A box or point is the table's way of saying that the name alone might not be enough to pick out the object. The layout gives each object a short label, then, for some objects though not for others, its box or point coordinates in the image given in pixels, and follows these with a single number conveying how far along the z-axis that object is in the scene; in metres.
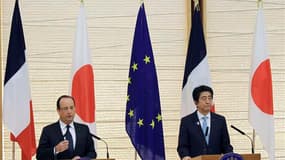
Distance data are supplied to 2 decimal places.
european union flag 14.60
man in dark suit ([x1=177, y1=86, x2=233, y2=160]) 12.68
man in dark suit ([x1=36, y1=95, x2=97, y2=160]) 12.43
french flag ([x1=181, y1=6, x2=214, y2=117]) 15.06
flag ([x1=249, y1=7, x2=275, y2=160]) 14.85
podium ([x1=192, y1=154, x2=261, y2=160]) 10.98
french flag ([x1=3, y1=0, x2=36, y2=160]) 14.09
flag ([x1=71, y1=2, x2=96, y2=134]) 14.54
